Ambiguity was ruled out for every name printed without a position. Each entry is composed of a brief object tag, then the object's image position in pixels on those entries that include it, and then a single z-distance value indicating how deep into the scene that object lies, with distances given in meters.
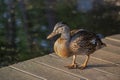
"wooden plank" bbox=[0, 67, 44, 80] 3.40
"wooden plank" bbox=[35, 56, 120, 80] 3.41
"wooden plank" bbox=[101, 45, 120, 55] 4.27
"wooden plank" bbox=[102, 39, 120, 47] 4.61
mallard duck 3.42
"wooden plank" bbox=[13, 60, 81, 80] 3.41
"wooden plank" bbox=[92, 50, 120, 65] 3.95
